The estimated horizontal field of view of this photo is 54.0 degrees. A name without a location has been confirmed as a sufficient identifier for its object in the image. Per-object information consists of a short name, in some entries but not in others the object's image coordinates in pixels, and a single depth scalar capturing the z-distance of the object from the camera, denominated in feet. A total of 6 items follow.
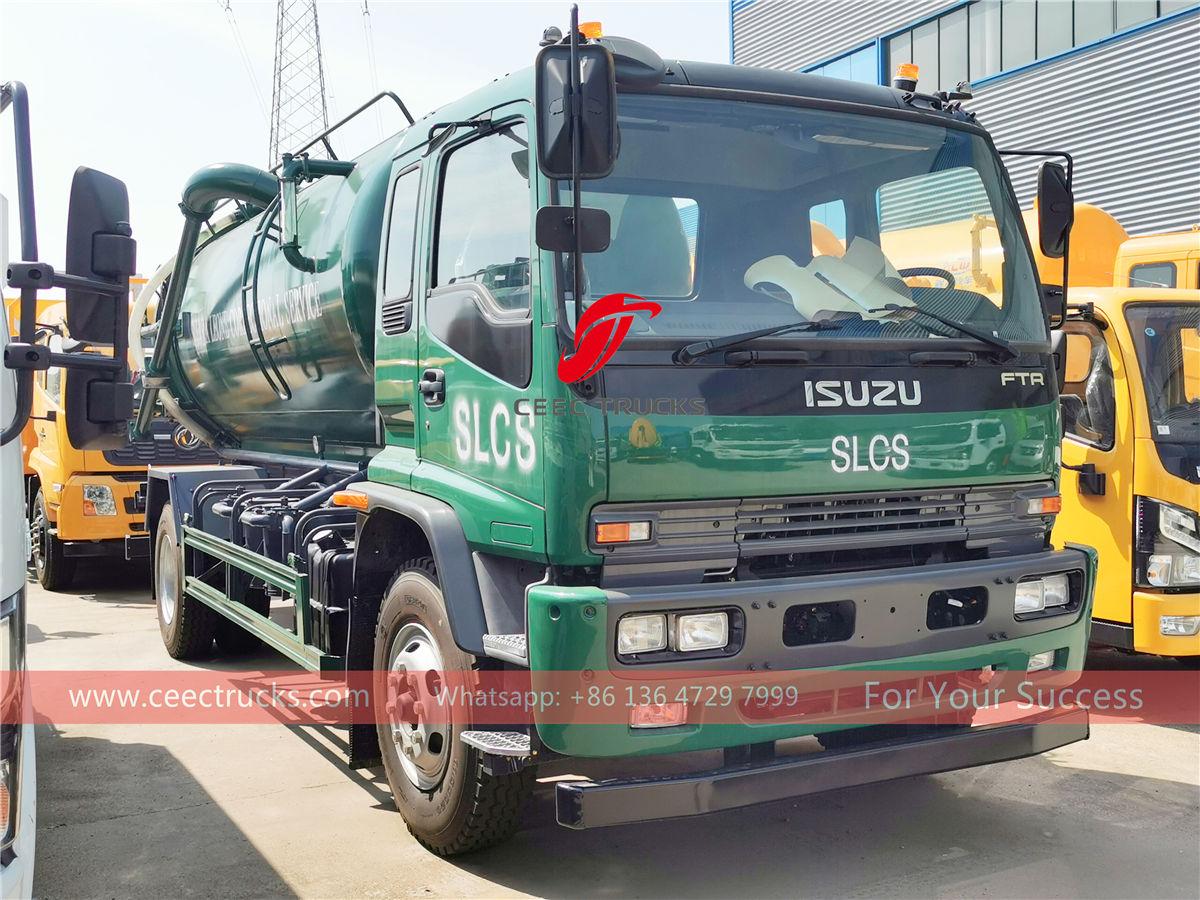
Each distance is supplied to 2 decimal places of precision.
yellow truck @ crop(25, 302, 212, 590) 33.04
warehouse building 59.98
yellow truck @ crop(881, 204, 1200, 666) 19.20
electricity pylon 99.62
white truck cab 9.06
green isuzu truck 11.28
